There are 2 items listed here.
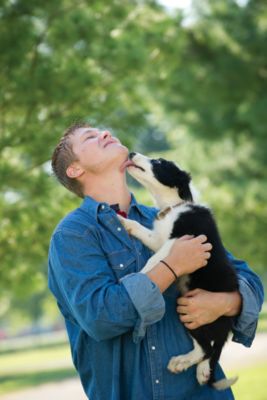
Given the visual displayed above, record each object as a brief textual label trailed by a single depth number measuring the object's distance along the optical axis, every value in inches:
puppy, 252.7
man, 223.1
